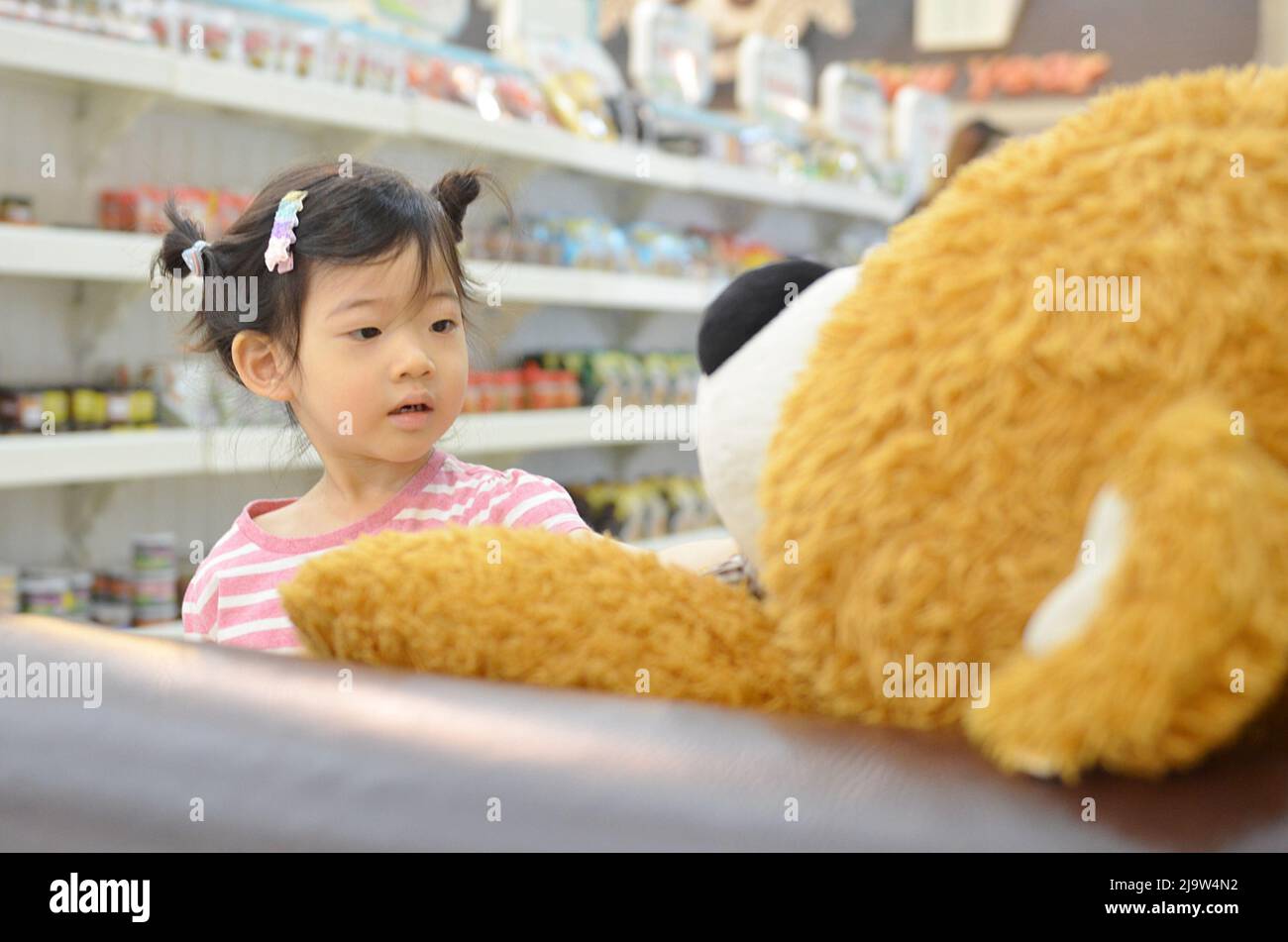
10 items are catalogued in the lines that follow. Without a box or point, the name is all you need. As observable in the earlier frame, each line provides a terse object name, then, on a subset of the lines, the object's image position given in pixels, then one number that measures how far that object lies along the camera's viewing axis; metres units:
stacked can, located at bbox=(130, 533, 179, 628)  3.10
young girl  1.37
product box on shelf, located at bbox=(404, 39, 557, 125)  3.87
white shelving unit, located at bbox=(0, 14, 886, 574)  2.82
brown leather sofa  0.53
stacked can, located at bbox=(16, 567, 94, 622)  2.90
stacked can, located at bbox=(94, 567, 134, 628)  3.08
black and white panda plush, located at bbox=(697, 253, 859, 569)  0.76
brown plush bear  0.52
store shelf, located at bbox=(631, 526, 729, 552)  4.73
